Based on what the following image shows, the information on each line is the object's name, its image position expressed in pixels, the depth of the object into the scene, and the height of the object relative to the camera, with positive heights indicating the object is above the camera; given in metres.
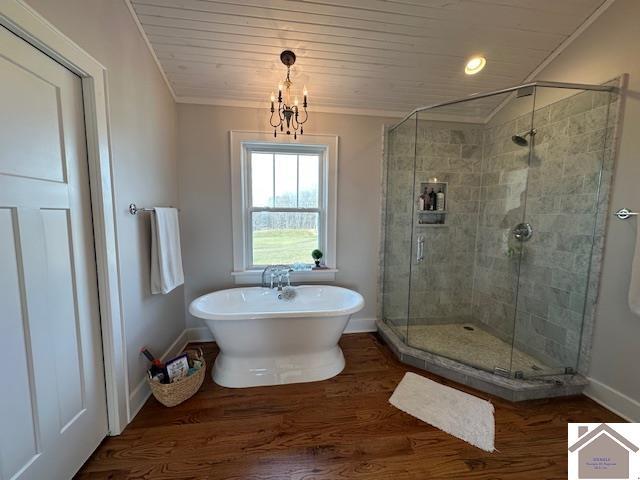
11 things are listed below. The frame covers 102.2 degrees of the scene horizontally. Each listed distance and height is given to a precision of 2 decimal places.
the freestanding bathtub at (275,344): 1.83 -0.96
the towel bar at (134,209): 1.57 +0.04
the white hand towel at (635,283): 1.46 -0.36
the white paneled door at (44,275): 0.93 -0.26
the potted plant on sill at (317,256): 2.57 -0.39
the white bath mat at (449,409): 1.48 -1.22
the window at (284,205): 2.48 +0.11
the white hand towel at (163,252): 1.77 -0.26
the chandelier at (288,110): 1.87 +0.93
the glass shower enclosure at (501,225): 1.86 -0.06
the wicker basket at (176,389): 1.61 -1.12
